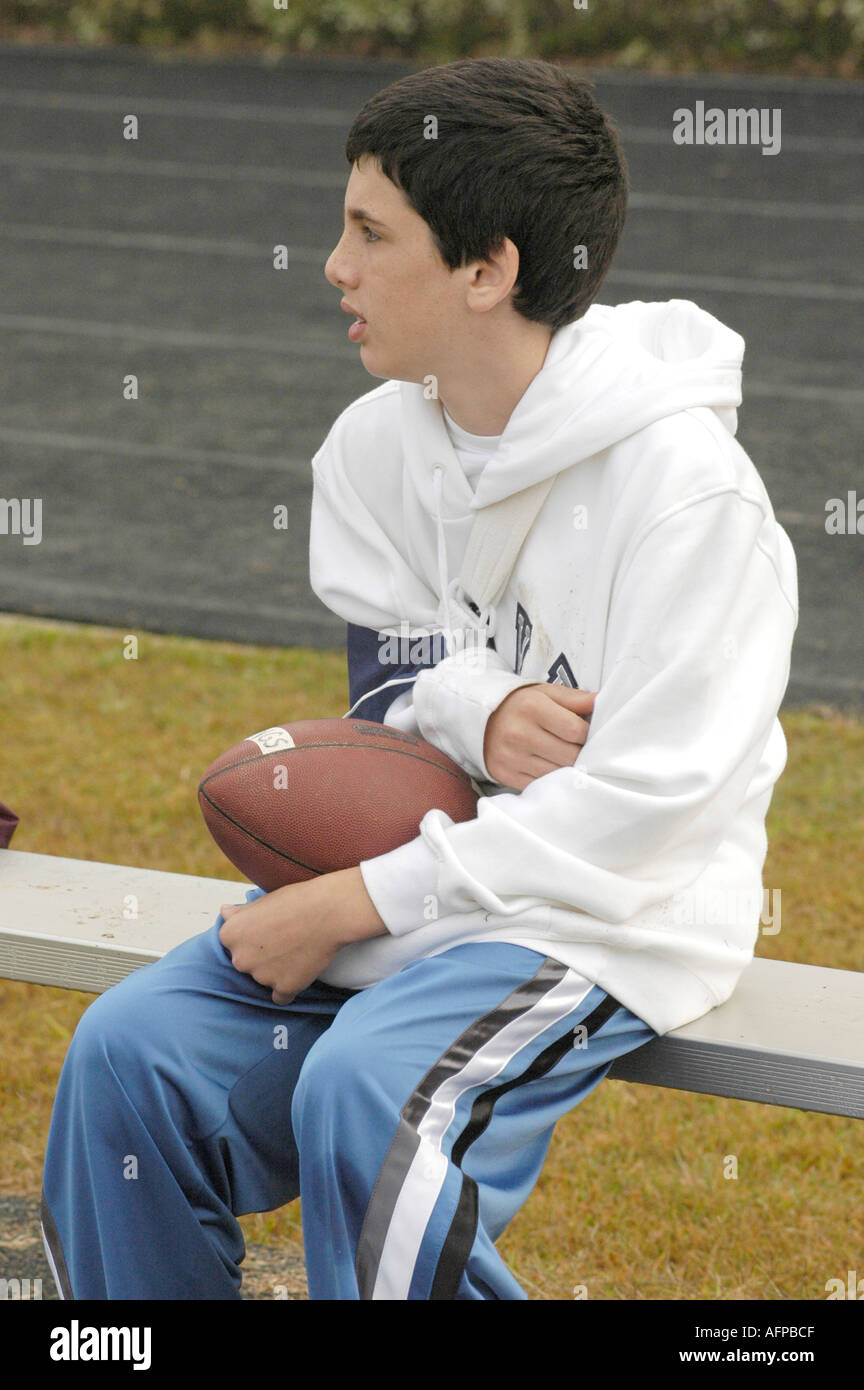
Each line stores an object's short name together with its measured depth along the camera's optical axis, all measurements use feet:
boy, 12.45
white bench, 12.85
